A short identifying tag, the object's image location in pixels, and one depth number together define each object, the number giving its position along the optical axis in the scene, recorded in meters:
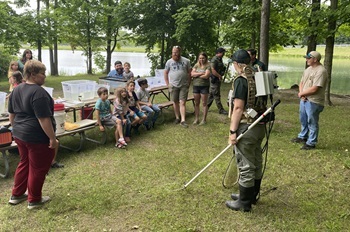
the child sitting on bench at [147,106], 6.10
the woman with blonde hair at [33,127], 2.90
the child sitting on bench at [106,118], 5.12
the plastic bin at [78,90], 5.61
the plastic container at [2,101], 4.77
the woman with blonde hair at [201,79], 6.23
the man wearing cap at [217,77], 6.89
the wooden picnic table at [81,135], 4.14
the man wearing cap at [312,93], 4.64
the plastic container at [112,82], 6.88
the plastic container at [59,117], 4.35
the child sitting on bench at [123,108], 5.31
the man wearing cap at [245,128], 2.85
